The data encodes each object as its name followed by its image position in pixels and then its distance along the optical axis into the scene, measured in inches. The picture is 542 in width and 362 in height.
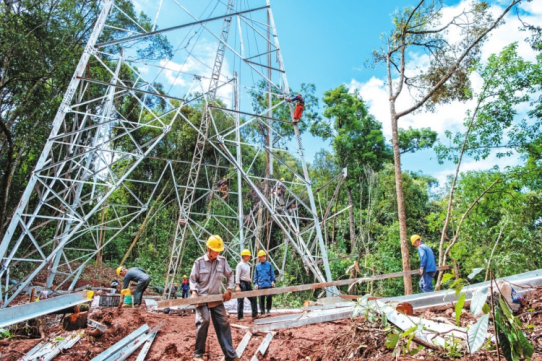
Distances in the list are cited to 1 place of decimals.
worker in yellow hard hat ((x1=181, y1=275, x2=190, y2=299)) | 495.0
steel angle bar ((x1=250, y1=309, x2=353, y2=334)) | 205.7
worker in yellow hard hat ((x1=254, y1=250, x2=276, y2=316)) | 306.0
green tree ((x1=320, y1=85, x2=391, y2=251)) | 962.7
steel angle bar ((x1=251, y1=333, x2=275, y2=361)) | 162.8
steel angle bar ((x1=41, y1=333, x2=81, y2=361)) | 163.2
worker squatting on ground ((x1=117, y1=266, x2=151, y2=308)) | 343.0
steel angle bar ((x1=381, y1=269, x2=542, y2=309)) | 209.0
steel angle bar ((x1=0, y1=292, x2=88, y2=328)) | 194.7
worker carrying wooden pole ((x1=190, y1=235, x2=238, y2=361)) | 170.7
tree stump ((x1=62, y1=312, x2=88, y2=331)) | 217.6
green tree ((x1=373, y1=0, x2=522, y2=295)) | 489.1
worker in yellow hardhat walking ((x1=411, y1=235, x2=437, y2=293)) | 289.4
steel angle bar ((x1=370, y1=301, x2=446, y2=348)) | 140.7
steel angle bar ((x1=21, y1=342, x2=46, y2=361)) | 164.2
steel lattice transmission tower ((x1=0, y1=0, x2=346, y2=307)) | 348.5
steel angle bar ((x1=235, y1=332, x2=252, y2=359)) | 173.0
